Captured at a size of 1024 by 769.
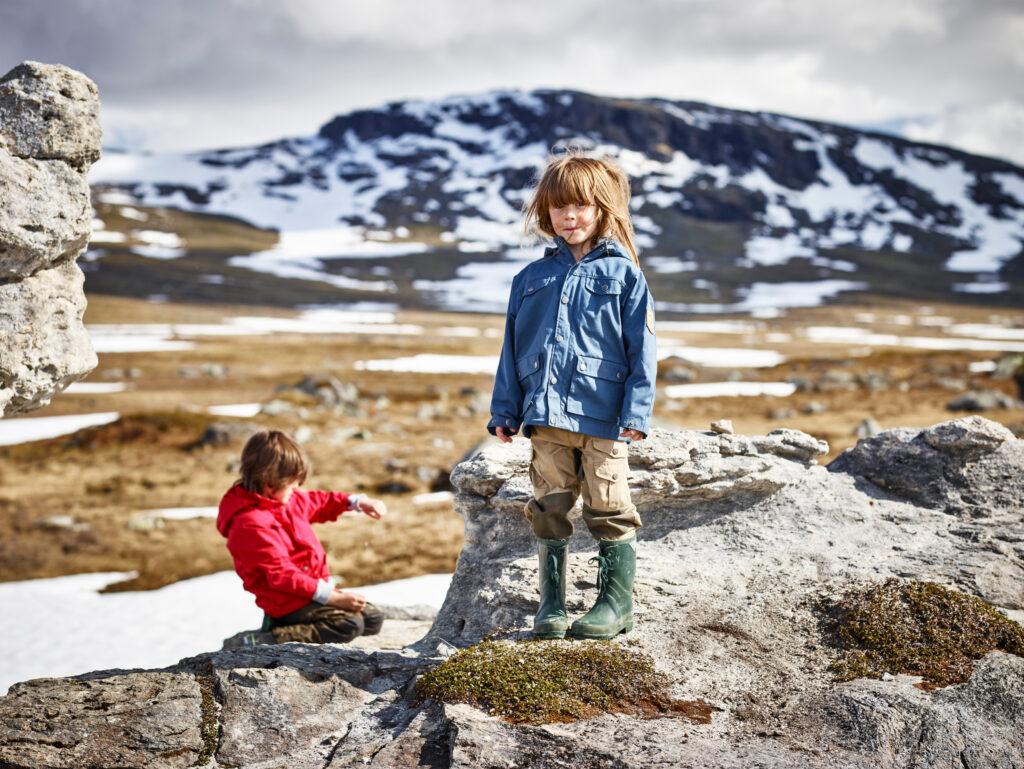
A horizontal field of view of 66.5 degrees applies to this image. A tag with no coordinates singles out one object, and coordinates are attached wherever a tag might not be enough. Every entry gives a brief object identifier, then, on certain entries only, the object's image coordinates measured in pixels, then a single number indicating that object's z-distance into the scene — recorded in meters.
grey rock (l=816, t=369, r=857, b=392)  42.66
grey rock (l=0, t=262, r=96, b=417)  5.68
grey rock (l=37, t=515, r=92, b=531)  18.78
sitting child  6.47
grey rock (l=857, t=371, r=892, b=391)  42.78
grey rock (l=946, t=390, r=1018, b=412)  34.72
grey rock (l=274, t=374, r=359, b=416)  37.34
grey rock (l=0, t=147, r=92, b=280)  5.42
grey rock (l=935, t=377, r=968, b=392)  40.93
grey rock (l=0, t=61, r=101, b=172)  5.65
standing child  5.06
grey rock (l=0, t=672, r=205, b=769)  4.41
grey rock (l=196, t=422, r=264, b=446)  28.09
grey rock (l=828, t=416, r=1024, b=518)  7.22
